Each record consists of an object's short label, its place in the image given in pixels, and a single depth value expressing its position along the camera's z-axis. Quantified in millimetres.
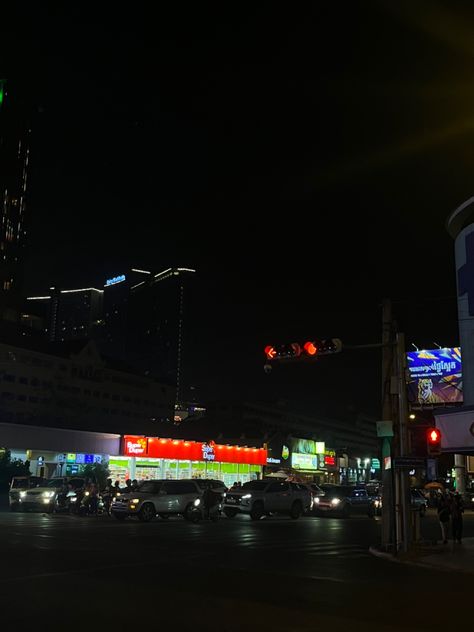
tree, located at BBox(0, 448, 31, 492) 38906
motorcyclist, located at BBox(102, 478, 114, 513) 32062
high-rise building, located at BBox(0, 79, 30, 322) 127250
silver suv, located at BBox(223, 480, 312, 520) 31641
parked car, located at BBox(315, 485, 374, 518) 36312
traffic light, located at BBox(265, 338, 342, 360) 17750
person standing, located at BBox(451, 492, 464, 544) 21019
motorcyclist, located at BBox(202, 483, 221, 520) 29516
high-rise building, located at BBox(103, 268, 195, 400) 179750
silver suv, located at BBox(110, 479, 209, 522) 27672
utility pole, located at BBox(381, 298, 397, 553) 18672
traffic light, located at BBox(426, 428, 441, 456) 17969
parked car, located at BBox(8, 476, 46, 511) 32797
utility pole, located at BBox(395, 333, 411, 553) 18250
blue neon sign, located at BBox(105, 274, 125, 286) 185750
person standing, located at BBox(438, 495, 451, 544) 20766
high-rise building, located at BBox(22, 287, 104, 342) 191625
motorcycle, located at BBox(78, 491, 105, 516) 30678
